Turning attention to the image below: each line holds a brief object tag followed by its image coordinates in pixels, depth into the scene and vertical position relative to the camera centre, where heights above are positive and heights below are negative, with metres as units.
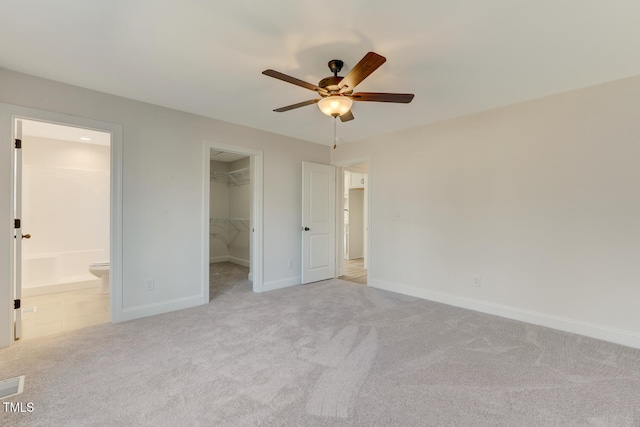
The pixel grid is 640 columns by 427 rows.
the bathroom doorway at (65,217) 4.24 -0.10
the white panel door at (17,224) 2.74 -0.13
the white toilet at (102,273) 4.23 -0.90
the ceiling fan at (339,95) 2.13 +0.94
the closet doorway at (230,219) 6.03 -0.18
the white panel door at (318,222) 4.95 -0.18
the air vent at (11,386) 1.97 -1.23
